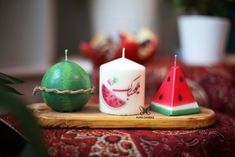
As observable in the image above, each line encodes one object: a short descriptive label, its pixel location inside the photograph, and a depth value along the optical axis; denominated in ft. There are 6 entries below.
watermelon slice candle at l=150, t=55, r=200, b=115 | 2.31
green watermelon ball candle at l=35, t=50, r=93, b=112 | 2.26
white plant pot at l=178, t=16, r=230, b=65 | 5.12
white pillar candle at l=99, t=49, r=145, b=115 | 2.25
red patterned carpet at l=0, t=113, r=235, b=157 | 2.03
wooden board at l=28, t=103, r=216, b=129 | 2.19
